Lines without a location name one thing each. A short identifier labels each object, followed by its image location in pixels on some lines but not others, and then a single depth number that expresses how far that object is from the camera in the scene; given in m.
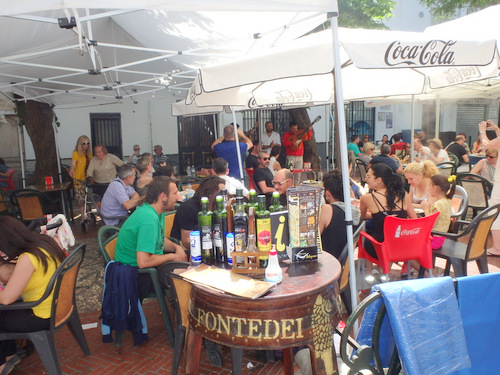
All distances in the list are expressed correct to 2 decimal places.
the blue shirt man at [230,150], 7.75
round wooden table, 2.26
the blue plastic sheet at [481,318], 2.07
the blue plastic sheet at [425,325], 1.90
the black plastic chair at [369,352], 1.89
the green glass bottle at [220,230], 2.71
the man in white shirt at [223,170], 5.73
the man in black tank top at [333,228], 3.55
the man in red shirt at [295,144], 10.86
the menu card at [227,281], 2.28
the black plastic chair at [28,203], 7.05
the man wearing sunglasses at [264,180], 6.77
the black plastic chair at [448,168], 8.08
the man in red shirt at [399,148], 11.86
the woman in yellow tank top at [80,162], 8.78
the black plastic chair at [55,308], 2.93
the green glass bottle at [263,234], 2.59
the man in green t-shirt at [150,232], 3.29
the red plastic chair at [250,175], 8.33
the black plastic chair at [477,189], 6.43
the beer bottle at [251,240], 2.57
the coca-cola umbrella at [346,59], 3.13
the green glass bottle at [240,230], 2.64
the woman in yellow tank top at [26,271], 2.84
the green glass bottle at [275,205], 2.85
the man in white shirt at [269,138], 12.04
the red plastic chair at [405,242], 3.88
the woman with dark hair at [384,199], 4.18
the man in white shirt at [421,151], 8.86
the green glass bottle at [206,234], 2.70
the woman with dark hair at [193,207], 3.89
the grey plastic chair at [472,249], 3.93
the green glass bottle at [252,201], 2.87
